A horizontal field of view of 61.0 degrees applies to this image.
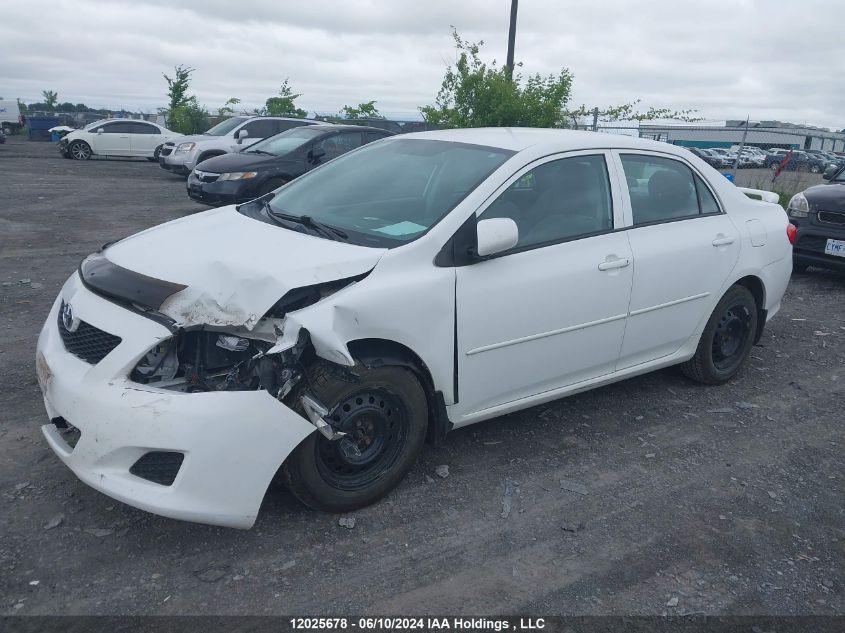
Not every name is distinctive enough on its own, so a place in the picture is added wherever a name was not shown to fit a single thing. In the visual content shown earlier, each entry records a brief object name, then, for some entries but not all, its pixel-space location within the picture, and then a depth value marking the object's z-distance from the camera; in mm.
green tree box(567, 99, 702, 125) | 14312
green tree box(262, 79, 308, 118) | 30922
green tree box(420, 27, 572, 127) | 12727
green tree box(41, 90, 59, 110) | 62656
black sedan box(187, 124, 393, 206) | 10797
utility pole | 13766
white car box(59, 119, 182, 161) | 23409
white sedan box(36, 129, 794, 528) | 2926
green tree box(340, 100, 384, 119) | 30438
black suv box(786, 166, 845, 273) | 8164
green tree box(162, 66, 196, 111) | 33969
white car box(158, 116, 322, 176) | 17641
